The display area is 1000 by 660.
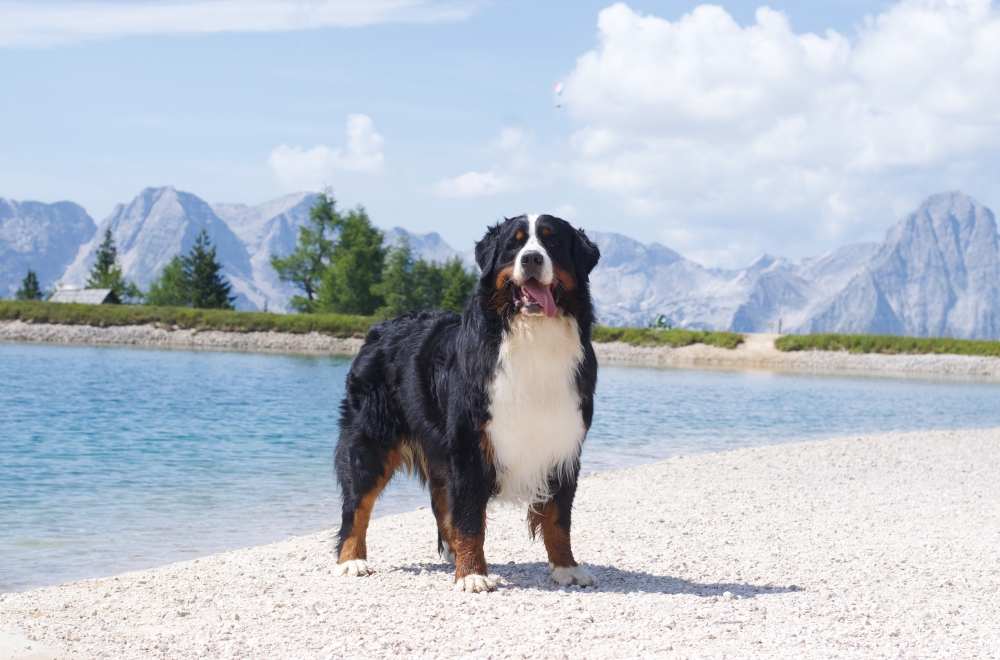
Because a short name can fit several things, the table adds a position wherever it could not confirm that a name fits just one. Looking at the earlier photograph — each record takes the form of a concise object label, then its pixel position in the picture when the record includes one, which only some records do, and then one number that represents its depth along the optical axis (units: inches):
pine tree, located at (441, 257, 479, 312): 2596.0
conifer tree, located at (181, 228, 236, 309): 3006.9
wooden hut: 2672.2
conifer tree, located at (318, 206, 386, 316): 2979.8
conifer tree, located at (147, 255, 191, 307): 3164.4
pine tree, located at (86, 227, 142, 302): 3221.0
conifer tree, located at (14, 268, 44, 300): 3308.6
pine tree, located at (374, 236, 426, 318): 2920.8
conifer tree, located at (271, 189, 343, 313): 3233.3
